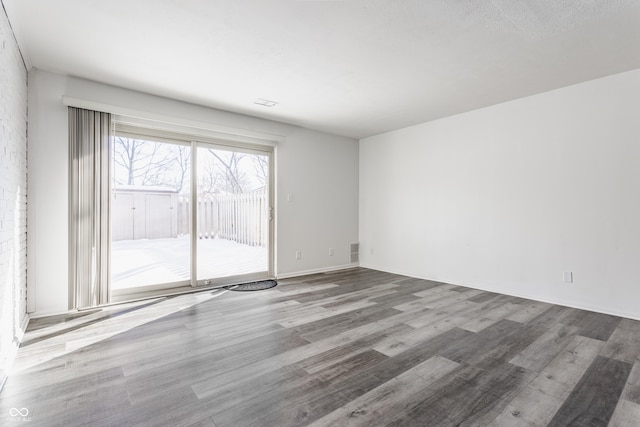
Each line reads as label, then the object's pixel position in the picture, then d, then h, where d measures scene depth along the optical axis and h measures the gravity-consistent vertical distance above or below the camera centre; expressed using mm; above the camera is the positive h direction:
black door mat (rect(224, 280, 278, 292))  4254 -1069
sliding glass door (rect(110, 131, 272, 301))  3746 -56
